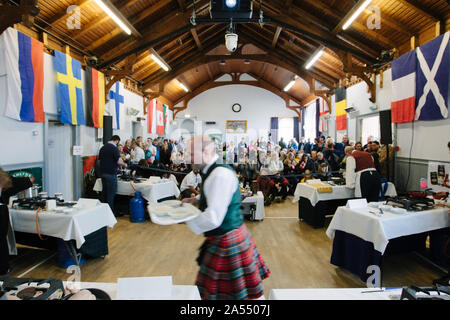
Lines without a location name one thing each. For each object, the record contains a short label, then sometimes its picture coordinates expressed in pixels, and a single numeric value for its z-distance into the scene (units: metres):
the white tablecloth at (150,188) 5.33
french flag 5.50
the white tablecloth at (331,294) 1.30
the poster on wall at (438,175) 4.63
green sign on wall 4.35
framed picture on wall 16.91
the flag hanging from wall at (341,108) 9.29
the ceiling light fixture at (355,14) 4.89
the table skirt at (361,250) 2.83
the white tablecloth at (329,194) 4.75
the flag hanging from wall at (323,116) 11.37
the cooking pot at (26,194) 3.51
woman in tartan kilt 1.47
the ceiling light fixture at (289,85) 12.32
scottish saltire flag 4.65
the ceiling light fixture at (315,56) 7.43
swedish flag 5.55
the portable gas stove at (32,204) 3.23
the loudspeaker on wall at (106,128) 7.32
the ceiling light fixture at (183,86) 14.05
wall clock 16.78
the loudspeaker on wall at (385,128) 5.76
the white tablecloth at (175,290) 1.28
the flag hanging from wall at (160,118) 12.68
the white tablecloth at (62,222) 2.95
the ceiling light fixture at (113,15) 4.99
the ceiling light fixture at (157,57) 8.22
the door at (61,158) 5.96
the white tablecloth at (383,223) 2.73
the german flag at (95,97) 6.62
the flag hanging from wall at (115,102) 7.98
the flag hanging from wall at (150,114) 11.41
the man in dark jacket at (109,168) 5.06
